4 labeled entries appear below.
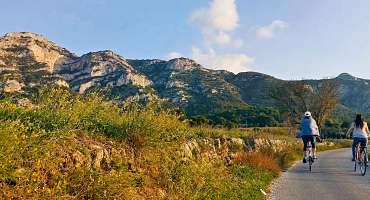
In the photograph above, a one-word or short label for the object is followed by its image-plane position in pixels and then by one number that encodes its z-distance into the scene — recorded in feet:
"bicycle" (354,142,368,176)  51.31
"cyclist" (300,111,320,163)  52.54
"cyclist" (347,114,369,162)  52.29
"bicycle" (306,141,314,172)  54.19
